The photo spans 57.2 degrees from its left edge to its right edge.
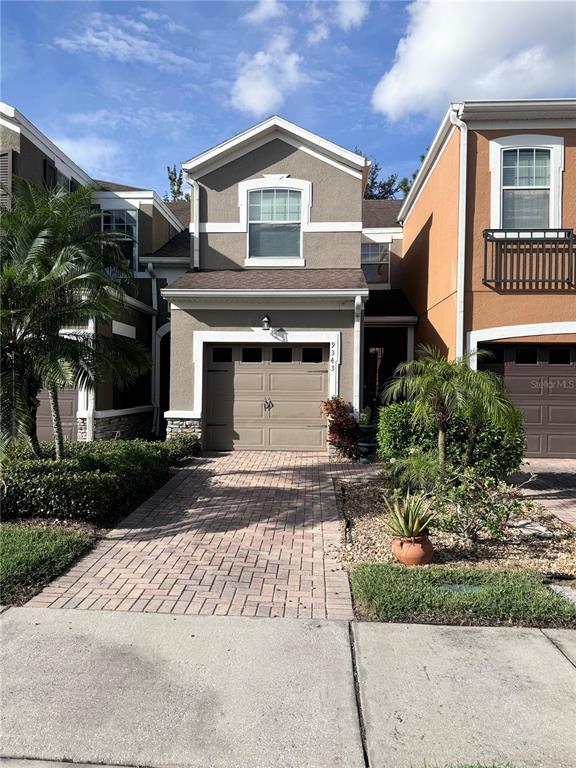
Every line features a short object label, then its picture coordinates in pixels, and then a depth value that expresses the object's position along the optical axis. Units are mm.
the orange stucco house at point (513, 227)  10266
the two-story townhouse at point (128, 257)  11914
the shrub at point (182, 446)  9906
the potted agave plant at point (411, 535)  5184
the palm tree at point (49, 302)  6570
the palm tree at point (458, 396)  6293
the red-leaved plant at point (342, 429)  10914
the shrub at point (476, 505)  5500
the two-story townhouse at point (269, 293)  11406
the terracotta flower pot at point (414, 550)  5172
